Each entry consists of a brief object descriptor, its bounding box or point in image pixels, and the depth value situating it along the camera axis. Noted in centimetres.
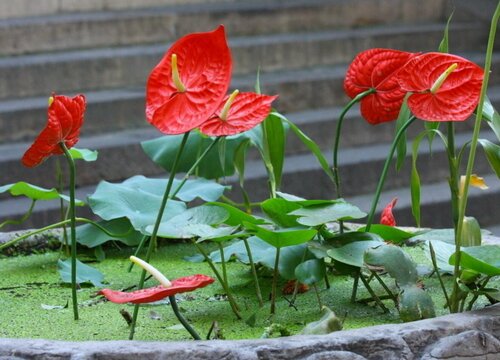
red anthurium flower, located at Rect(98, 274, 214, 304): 406
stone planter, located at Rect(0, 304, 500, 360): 406
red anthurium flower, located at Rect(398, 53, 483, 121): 428
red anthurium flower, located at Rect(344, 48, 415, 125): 440
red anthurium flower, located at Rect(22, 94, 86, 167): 428
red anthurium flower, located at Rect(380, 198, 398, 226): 466
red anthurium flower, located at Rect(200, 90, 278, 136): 432
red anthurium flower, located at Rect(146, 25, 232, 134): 422
